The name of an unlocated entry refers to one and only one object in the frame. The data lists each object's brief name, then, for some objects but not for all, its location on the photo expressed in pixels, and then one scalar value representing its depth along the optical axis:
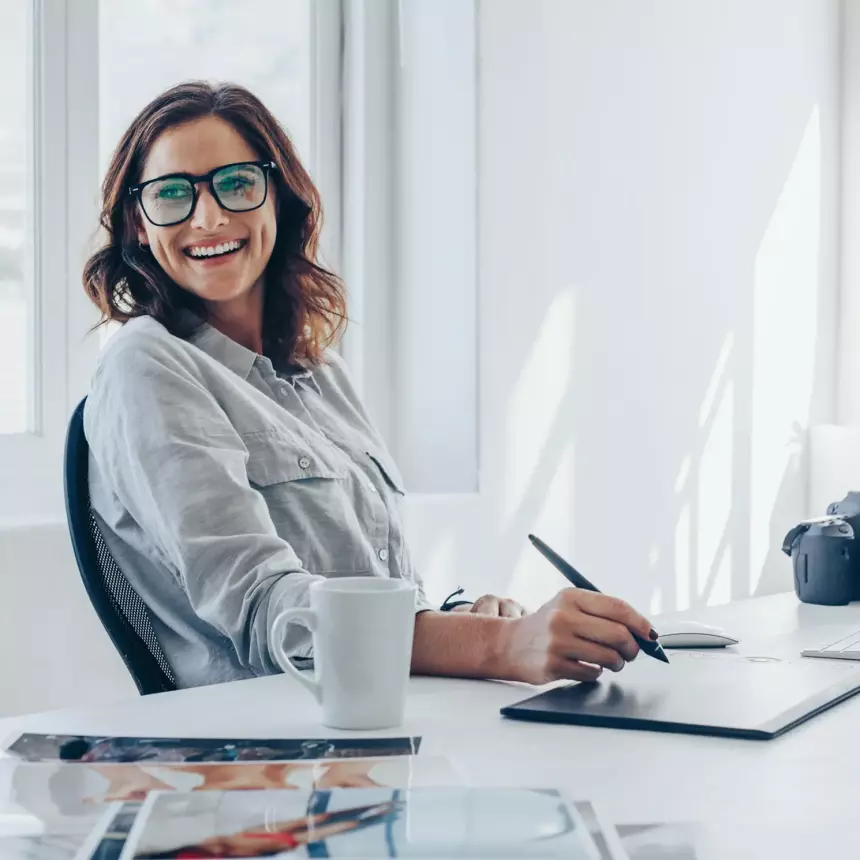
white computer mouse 1.88
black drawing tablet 1.54
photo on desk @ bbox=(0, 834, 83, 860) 1.28
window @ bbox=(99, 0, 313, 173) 2.86
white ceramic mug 1.51
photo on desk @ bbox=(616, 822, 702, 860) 1.29
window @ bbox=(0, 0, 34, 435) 2.68
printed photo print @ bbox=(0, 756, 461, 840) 1.36
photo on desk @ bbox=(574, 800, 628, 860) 1.28
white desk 1.35
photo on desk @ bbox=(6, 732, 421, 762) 1.46
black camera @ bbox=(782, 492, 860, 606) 2.24
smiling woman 1.76
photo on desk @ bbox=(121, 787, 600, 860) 1.28
